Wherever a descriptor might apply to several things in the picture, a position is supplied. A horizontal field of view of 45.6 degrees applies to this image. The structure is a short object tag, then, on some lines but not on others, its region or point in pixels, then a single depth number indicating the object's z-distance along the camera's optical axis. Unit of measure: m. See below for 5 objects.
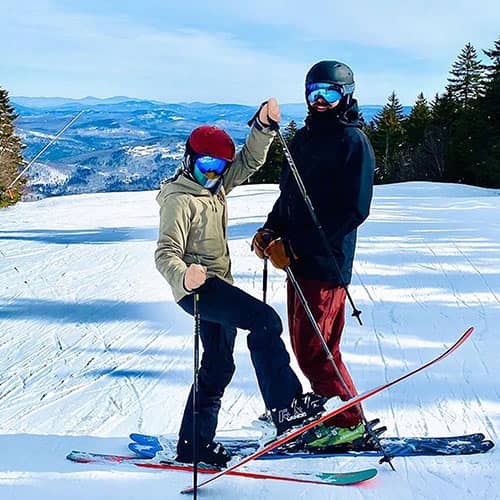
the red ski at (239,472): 3.25
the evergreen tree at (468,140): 32.22
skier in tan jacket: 3.09
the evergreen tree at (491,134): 30.31
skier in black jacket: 3.26
